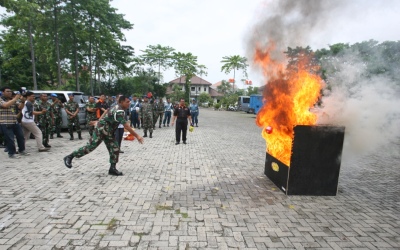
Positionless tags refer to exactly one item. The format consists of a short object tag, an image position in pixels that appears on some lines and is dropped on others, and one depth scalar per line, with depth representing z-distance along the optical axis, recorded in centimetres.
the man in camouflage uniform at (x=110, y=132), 545
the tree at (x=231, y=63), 5519
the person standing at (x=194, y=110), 1652
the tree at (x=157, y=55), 4200
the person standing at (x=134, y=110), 1445
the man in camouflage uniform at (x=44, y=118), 844
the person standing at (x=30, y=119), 768
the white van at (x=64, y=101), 1221
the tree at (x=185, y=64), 4469
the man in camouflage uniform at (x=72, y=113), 997
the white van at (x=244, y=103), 3955
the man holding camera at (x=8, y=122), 694
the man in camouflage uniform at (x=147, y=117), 1116
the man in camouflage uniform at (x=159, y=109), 1507
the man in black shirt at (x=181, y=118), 994
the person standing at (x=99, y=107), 977
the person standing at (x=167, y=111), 1700
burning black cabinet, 457
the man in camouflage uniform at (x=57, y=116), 942
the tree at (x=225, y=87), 6088
